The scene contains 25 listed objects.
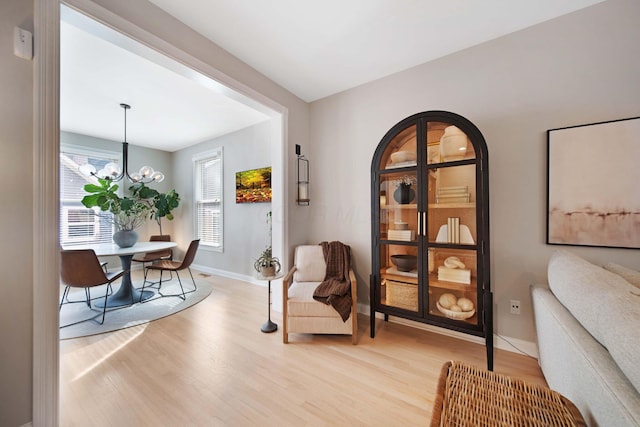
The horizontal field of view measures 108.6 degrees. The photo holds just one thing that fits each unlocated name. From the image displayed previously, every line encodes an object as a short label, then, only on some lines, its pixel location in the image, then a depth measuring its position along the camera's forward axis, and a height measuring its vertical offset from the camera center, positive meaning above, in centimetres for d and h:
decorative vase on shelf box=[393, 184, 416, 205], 206 +18
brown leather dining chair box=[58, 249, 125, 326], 233 -56
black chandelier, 299 +58
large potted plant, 311 +11
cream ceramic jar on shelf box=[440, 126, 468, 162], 182 +56
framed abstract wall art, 154 +20
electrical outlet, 190 -77
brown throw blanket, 200 -67
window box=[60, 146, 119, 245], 403 +16
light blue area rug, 236 -116
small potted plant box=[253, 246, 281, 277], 229 -52
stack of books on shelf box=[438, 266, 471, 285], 186 -51
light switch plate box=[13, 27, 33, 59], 112 +85
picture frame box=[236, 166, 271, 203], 374 +49
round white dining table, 291 -86
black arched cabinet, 175 -10
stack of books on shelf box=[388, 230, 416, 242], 204 -19
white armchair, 203 -91
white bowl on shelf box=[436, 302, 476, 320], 182 -81
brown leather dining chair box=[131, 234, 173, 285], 368 -69
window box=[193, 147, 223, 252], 448 +33
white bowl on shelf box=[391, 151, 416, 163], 201 +51
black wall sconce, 287 +44
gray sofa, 69 -51
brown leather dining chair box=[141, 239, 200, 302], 312 -70
